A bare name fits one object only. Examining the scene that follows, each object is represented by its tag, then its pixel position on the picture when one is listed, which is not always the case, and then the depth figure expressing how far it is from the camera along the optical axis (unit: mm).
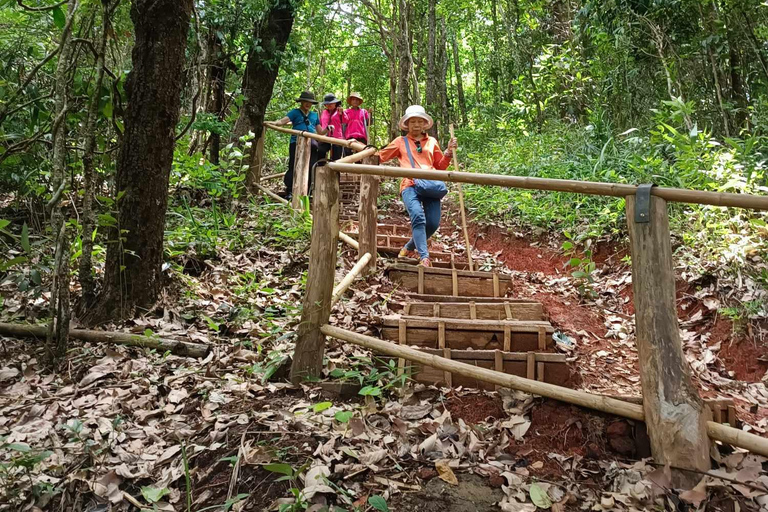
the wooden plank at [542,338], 3336
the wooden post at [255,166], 7568
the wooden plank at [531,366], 3035
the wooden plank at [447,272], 4688
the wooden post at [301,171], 6793
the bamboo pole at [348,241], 5046
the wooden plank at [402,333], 3354
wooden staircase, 3064
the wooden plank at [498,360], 3068
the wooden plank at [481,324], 3350
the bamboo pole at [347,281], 3414
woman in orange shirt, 4840
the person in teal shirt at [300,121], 7895
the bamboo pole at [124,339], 3439
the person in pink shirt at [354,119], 8977
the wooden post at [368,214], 4758
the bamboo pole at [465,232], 5484
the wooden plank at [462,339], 3385
